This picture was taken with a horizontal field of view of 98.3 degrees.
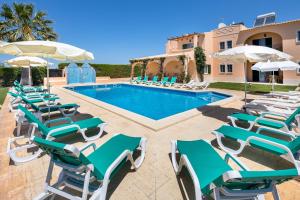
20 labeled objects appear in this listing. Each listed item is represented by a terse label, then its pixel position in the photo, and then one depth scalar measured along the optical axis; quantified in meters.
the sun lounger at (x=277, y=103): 5.30
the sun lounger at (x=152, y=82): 17.43
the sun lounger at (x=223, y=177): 1.39
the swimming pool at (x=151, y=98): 8.86
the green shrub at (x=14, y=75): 16.81
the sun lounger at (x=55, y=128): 3.20
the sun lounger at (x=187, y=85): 14.09
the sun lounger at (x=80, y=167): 1.79
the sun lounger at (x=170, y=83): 16.11
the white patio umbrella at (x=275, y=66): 8.21
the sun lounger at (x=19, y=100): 6.44
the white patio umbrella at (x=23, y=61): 8.25
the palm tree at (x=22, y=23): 14.29
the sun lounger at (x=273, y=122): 3.71
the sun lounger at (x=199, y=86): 13.76
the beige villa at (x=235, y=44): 15.20
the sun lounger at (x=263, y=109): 4.76
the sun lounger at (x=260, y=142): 2.59
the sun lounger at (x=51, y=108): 5.05
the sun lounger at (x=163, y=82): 16.49
